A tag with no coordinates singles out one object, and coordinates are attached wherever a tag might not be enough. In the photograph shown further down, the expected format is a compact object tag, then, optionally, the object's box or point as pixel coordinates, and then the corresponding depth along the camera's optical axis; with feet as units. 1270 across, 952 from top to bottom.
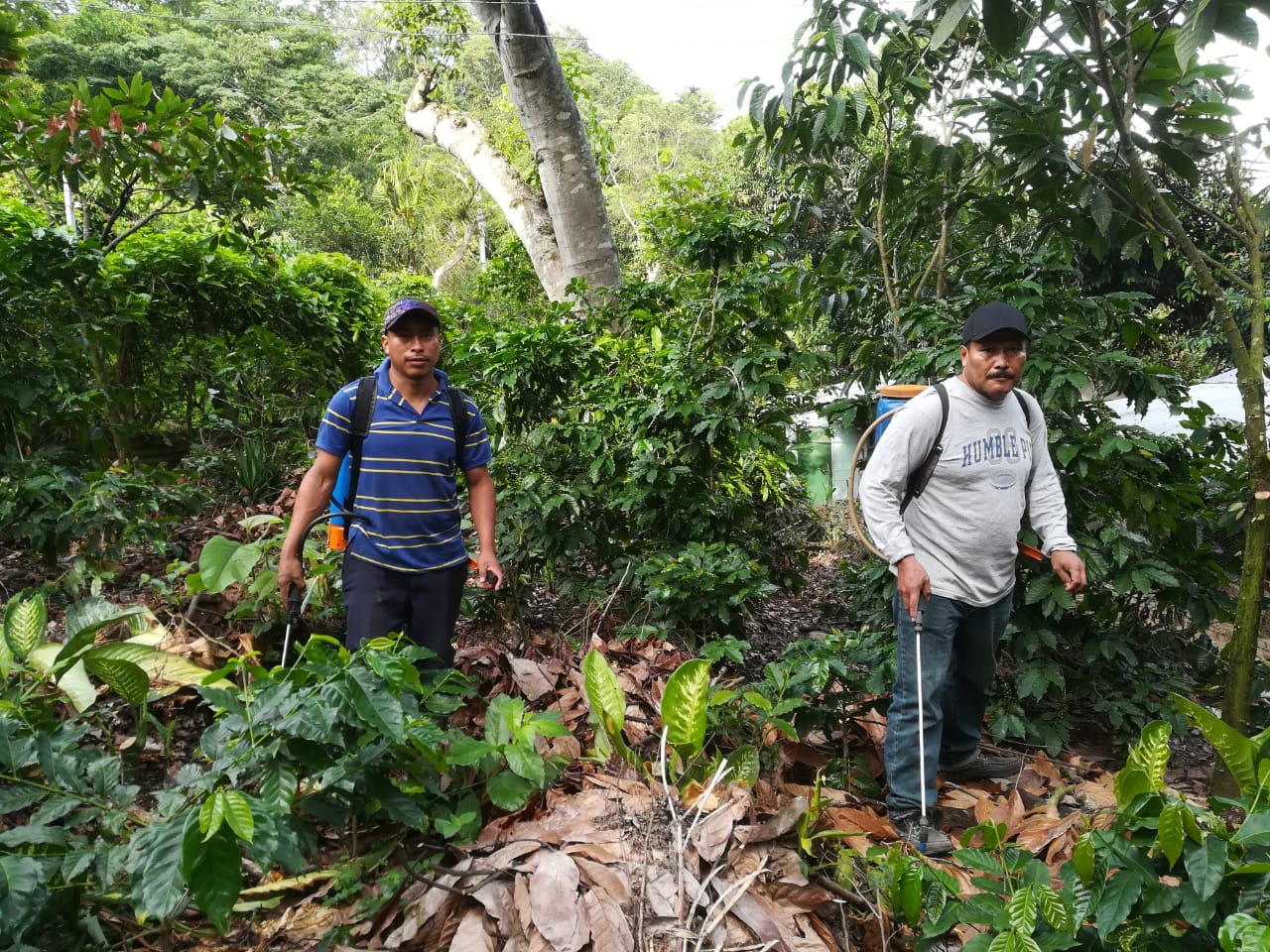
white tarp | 23.91
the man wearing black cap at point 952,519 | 8.68
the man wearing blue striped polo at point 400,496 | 8.76
